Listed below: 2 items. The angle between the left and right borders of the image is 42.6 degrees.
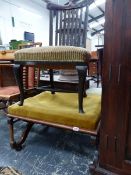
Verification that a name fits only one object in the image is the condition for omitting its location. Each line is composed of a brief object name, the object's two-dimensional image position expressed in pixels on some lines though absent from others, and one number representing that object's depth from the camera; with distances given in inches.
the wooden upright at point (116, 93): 24.8
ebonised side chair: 37.4
